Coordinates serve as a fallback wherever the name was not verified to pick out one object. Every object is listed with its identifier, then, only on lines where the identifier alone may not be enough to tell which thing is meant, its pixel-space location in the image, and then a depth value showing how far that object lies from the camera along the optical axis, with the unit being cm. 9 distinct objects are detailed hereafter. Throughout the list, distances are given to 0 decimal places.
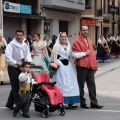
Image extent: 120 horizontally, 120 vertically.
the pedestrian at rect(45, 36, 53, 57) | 1859
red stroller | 689
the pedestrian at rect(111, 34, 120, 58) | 2403
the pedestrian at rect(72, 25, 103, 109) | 760
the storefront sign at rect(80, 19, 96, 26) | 3536
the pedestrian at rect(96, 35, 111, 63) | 2016
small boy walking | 686
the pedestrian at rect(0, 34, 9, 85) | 1166
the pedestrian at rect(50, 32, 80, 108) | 754
